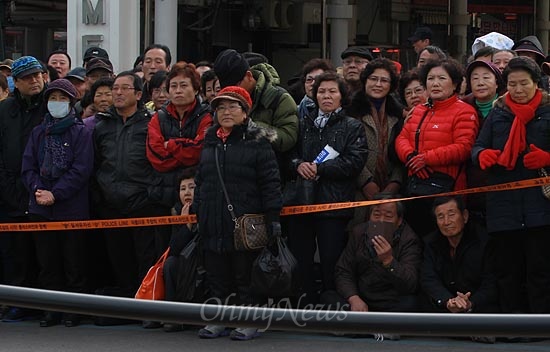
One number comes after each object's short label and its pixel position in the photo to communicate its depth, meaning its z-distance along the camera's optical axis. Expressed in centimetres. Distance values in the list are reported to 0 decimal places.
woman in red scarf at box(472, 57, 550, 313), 1123
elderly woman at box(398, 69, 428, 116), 1302
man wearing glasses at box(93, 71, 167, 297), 1276
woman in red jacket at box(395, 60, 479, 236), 1167
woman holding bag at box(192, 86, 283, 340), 1168
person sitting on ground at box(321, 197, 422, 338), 1199
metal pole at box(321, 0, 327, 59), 3088
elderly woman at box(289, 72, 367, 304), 1206
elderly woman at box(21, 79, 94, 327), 1278
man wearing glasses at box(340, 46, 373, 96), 1370
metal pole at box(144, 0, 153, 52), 2580
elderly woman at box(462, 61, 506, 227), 1193
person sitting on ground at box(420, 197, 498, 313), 1166
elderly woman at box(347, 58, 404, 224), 1240
